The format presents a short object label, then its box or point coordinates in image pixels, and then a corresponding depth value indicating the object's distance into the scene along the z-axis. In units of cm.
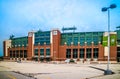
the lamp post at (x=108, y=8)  1224
